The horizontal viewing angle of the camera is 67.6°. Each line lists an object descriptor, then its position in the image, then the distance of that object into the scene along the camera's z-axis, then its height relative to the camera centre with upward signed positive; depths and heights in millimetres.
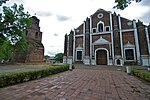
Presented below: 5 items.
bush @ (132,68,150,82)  7344 -977
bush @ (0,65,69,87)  5562 -945
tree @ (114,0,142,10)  5336 +2773
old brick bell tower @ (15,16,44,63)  24186 +2983
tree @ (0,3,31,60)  12324 +4340
